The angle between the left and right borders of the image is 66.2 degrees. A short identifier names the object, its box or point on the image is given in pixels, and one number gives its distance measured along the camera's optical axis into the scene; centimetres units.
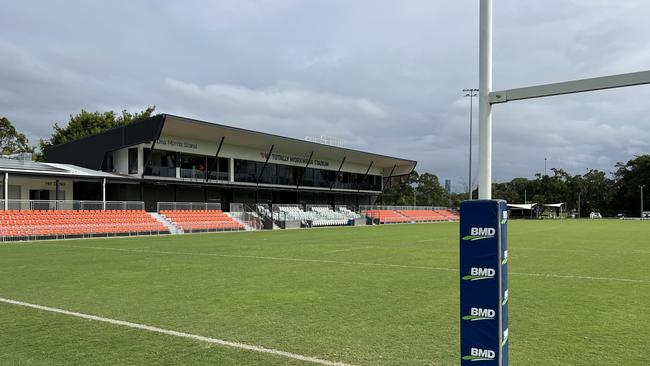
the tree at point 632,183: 10500
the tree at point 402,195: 10294
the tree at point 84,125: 5772
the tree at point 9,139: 6022
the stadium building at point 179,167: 3878
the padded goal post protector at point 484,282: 354
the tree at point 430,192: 10750
